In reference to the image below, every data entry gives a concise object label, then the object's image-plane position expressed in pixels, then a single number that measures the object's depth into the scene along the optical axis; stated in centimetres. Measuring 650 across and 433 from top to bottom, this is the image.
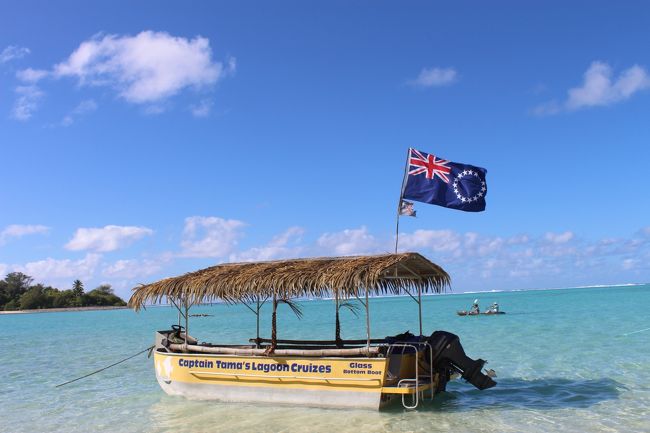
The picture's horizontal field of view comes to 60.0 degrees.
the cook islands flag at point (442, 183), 1084
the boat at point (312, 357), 904
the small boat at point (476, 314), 3811
